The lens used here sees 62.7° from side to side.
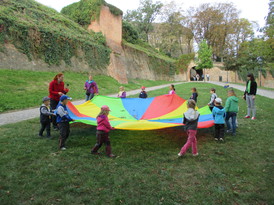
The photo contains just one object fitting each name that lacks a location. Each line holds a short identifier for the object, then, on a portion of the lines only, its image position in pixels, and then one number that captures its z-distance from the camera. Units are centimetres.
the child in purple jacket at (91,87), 935
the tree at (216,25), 4600
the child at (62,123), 482
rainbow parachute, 534
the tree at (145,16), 5512
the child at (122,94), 879
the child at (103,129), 447
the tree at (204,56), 3697
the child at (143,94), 938
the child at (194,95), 825
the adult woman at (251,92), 803
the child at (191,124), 452
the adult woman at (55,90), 619
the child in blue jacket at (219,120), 561
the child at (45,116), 552
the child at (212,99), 746
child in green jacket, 611
